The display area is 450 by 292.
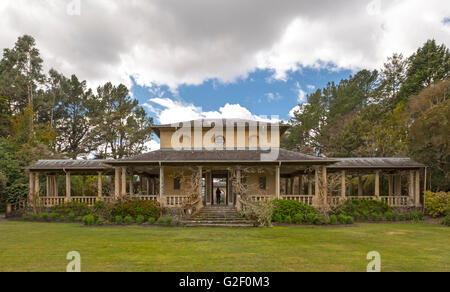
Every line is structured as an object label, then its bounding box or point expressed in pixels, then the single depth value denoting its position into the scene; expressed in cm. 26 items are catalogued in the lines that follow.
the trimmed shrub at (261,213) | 1495
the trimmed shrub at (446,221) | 1525
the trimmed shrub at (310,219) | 1589
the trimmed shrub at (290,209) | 1608
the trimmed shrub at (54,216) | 1831
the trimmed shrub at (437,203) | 1748
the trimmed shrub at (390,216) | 1747
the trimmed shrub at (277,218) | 1577
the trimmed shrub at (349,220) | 1614
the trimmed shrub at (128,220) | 1602
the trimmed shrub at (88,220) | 1571
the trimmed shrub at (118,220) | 1608
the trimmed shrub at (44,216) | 1836
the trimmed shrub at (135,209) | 1666
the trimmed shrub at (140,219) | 1602
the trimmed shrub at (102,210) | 1673
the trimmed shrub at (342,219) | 1612
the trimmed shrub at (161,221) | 1567
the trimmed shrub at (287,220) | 1572
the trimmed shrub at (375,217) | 1744
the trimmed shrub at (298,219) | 1579
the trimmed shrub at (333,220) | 1591
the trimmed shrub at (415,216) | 1750
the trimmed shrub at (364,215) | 1758
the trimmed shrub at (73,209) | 1896
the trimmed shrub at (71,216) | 1816
